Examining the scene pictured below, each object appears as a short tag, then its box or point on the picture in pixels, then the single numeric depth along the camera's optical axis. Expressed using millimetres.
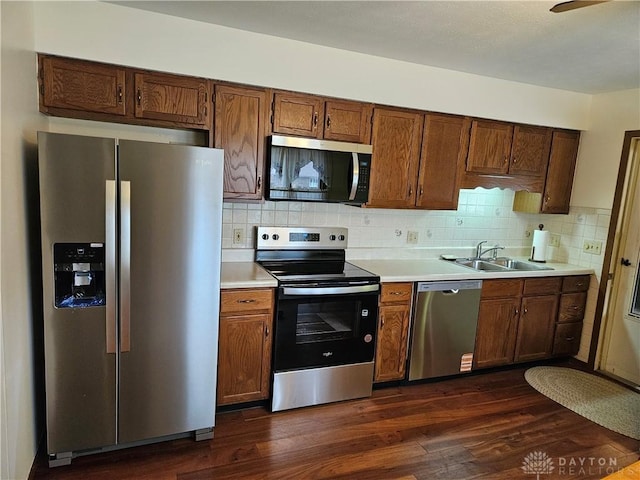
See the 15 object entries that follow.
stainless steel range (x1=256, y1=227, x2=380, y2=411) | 2693
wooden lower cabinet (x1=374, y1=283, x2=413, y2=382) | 3004
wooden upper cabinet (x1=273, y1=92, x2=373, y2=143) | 2811
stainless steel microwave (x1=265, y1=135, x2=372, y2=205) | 2799
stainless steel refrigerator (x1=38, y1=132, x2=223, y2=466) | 1984
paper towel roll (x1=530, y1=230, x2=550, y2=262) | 3896
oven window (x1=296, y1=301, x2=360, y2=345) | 2773
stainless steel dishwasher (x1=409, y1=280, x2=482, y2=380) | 3119
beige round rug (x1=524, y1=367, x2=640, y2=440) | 2887
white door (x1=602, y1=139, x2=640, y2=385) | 3490
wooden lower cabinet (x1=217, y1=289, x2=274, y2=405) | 2576
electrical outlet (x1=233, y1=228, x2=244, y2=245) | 3104
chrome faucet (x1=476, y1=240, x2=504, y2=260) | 3869
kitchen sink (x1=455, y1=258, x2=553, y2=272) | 3729
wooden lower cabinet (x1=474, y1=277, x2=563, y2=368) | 3381
